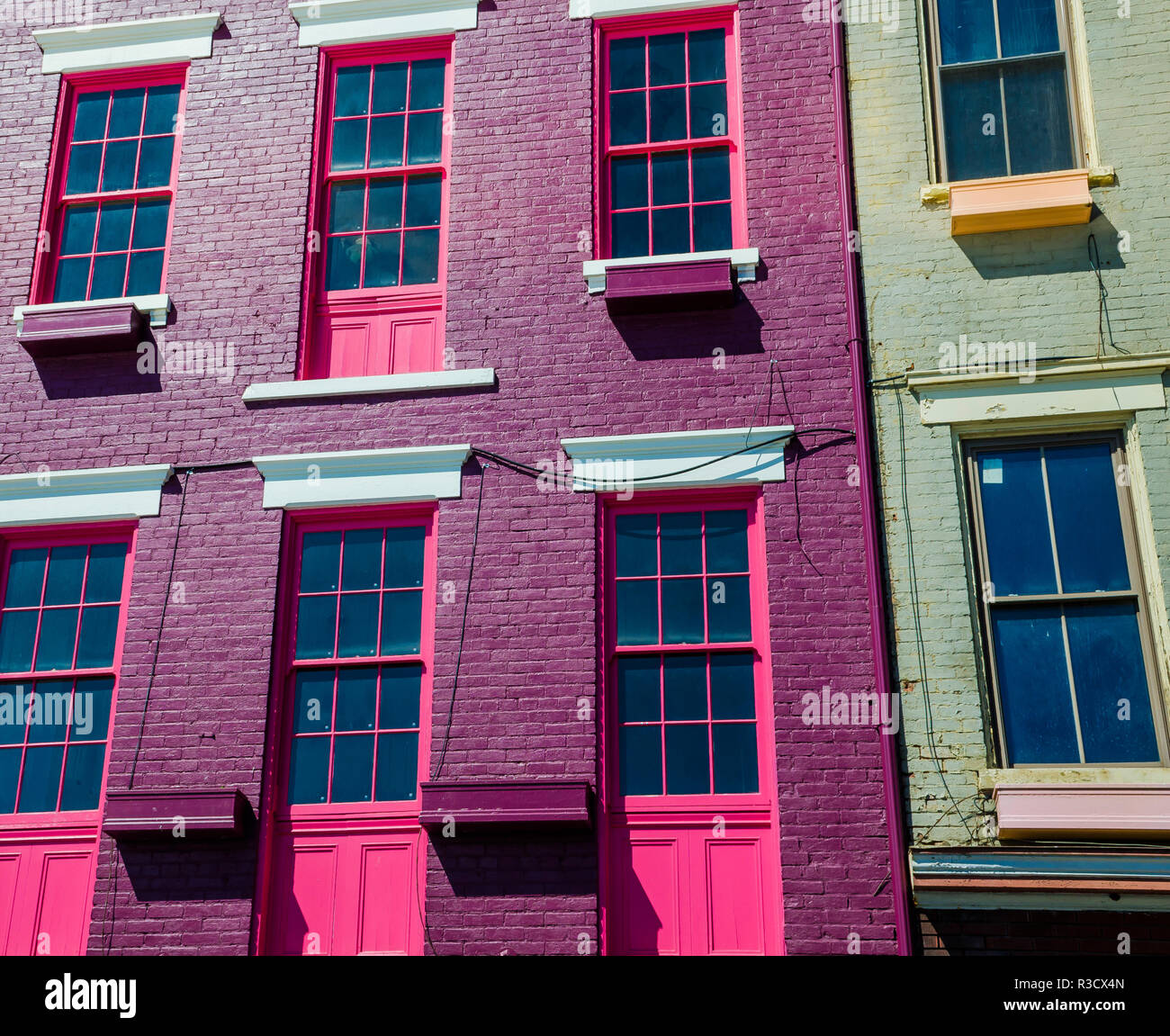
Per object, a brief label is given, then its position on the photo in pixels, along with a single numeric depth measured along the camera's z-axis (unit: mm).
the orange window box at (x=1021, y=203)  9305
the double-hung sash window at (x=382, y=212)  10133
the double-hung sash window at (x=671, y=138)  10141
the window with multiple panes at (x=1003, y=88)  9766
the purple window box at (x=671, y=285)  9547
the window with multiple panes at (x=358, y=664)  8914
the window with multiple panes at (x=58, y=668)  9172
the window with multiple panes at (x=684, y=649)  8695
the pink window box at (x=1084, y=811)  7766
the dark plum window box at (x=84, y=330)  10039
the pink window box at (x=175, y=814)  8570
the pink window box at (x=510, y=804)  8305
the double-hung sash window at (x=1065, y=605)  8312
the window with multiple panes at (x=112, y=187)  10672
